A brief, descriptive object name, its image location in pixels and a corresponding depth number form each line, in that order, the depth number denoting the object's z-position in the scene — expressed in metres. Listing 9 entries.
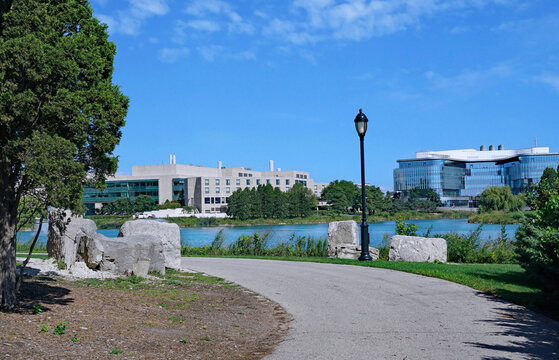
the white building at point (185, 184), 125.44
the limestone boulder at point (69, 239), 12.65
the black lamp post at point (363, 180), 16.62
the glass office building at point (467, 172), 158.50
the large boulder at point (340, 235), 19.03
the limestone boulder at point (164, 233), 14.60
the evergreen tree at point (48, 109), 6.50
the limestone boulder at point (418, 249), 16.91
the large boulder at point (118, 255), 12.14
